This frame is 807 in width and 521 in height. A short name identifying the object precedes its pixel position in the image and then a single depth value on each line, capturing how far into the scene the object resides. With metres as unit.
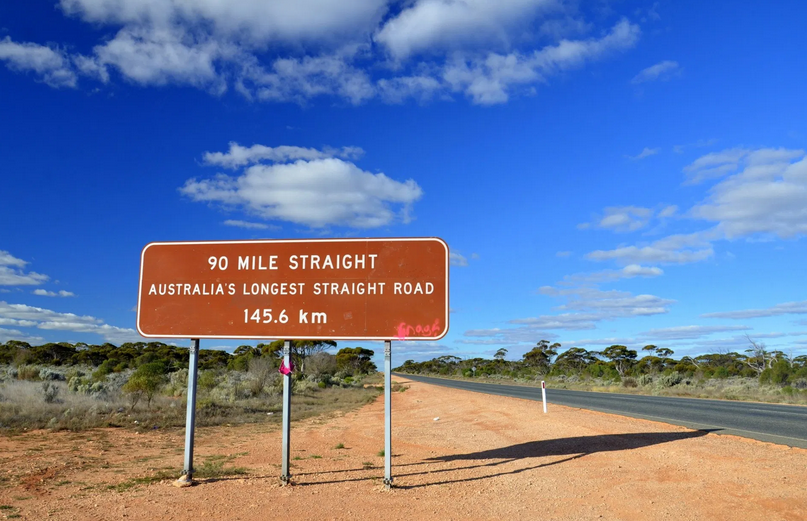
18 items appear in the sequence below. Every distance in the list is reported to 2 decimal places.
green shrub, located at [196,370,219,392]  26.30
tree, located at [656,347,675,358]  78.95
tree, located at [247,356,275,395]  24.32
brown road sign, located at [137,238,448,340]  8.10
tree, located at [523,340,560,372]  94.71
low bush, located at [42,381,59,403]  16.73
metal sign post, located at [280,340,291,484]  7.79
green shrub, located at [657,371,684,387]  39.43
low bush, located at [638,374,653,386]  42.56
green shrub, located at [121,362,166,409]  18.71
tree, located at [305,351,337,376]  47.91
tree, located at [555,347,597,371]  82.19
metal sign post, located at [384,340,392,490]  7.51
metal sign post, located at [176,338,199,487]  7.78
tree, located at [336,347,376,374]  76.31
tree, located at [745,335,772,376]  44.88
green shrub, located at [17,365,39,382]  28.13
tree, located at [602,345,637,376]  78.30
